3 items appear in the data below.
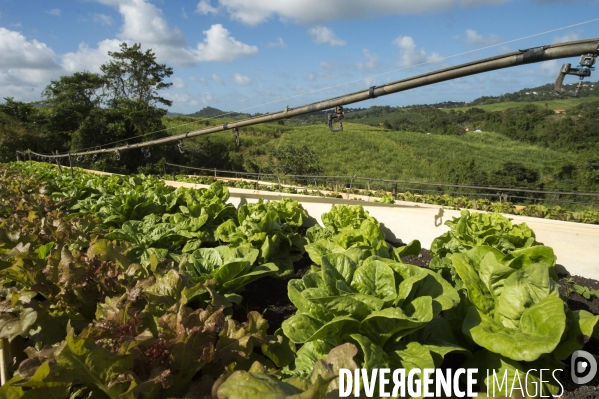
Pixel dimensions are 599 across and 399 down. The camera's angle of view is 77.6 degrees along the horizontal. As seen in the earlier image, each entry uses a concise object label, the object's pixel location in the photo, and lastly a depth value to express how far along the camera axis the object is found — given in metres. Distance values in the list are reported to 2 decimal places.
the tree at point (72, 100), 27.89
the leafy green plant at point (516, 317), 1.53
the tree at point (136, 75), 30.98
